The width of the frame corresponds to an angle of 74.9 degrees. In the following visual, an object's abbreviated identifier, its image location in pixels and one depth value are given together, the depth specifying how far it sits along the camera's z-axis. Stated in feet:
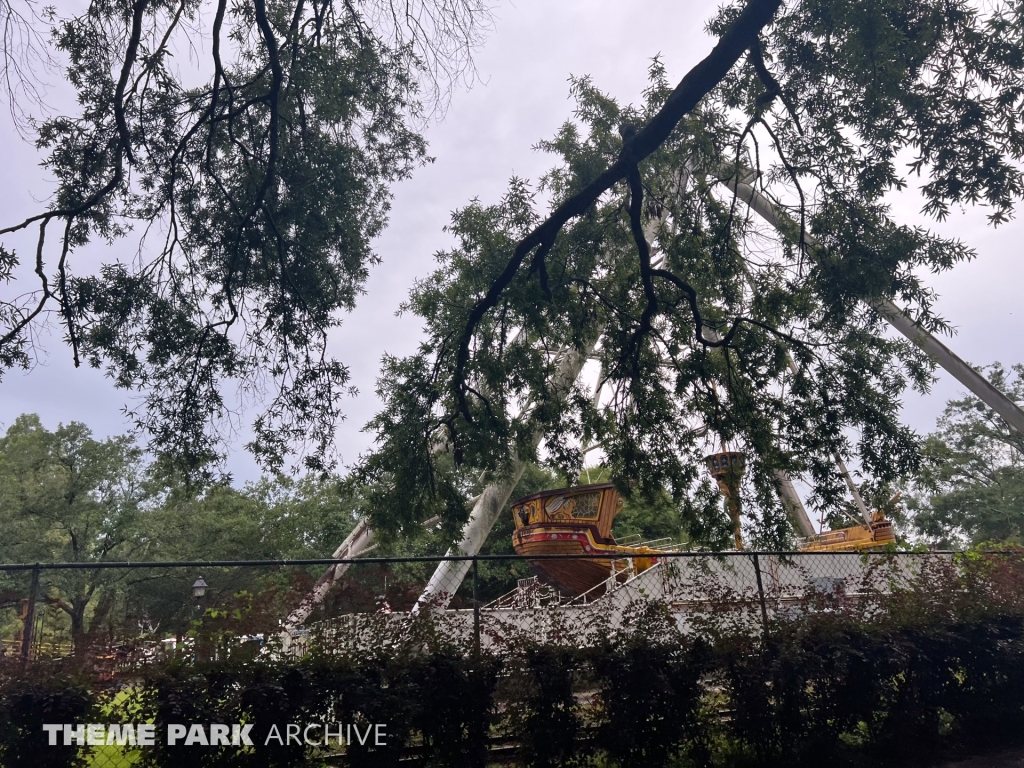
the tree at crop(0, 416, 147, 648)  90.27
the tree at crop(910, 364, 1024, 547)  114.01
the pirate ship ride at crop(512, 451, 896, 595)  70.13
